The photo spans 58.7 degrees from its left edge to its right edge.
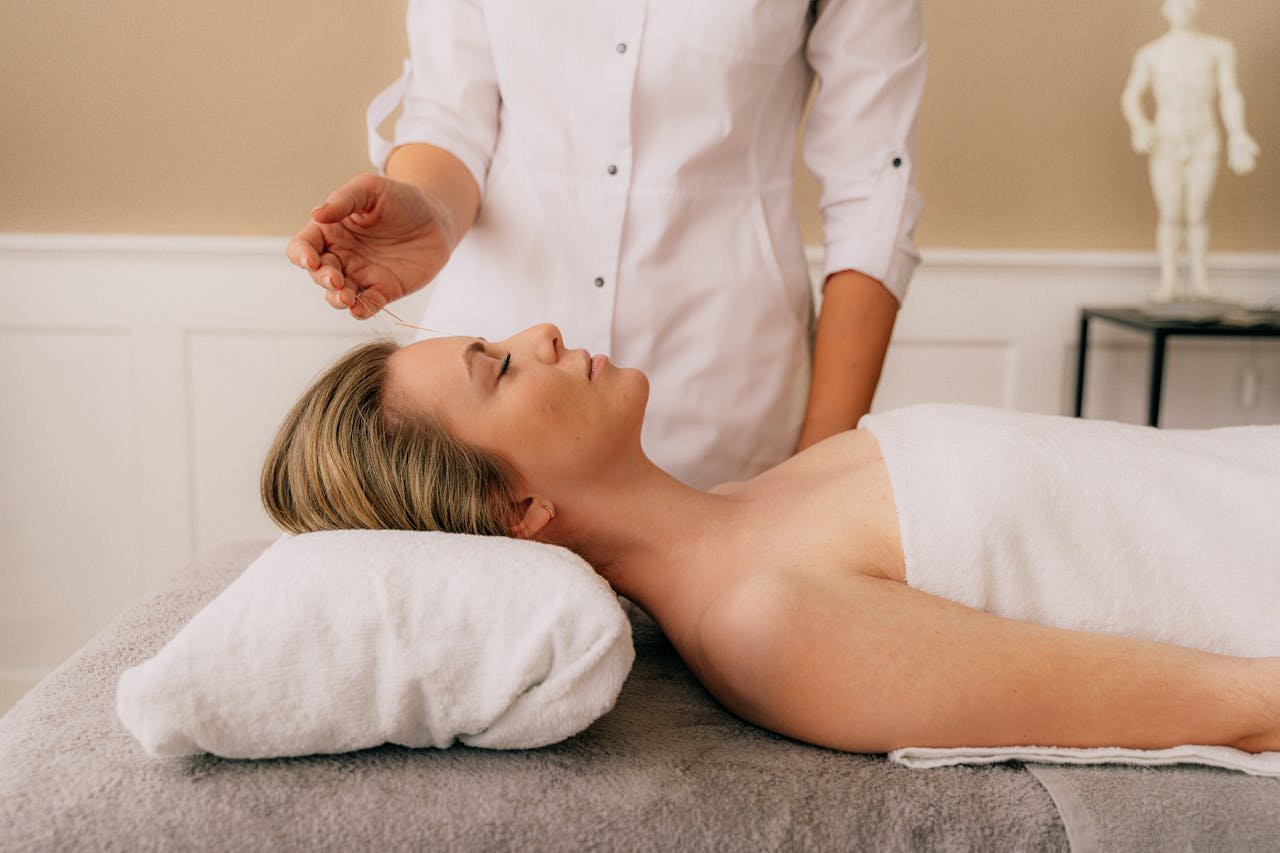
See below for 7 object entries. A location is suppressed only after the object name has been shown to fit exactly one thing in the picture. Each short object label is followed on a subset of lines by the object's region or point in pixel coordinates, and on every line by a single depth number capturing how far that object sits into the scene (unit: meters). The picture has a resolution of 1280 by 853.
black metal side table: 2.21
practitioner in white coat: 1.56
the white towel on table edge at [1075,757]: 1.00
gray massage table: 0.90
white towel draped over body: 1.15
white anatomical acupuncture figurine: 2.27
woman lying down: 1.02
